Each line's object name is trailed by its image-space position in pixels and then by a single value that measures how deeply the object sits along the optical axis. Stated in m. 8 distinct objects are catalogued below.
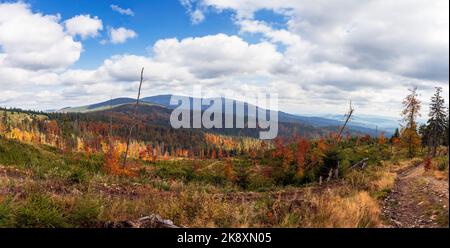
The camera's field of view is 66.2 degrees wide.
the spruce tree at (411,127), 49.00
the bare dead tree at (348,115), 36.71
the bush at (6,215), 6.21
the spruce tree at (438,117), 51.16
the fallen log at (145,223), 6.55
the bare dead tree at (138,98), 35.00
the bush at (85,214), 7.04
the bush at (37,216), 6.46
